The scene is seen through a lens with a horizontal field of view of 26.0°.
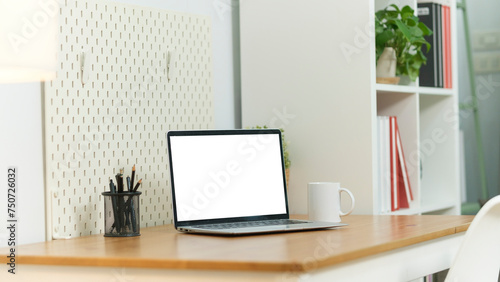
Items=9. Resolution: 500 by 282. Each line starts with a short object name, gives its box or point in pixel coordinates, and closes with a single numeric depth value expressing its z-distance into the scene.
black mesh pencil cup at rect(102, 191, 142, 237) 2.58
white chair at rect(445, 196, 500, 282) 2.32
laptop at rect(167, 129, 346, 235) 2.64
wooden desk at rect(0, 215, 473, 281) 2.12
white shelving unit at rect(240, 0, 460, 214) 3.01
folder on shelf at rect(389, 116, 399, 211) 3.18
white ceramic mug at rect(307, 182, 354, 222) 2.77
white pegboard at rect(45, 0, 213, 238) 2.62
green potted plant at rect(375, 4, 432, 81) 3.16
